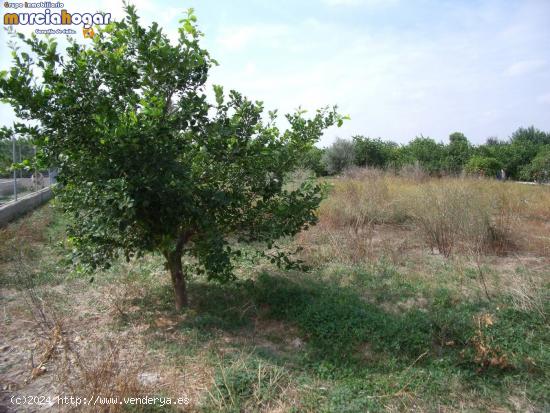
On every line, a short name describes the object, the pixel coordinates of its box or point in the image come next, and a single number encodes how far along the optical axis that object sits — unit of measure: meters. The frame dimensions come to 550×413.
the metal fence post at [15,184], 9.39
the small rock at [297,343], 3.56
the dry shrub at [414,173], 11.10
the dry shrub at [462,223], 6.03
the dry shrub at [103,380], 2.46
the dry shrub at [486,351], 3.06
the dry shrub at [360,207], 7.62
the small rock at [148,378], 2.88
